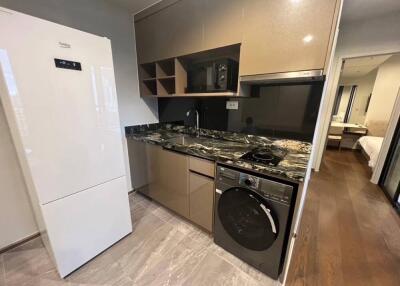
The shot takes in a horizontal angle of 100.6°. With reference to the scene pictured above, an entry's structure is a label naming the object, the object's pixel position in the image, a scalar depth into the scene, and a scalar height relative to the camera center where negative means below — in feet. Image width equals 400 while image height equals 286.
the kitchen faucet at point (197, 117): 7.60 -0.61
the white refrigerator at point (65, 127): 3.15 -0.55
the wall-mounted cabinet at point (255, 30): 3.69 +1.98
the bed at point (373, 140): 10.10 -2.33
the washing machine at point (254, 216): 3.64 -2.67
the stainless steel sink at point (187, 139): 6.70 -1.49
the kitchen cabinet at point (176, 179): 5.10 -2.66
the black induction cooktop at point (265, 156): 4.12 -1.36
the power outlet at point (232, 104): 6.48 +0.01
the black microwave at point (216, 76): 5.27 +0.93
